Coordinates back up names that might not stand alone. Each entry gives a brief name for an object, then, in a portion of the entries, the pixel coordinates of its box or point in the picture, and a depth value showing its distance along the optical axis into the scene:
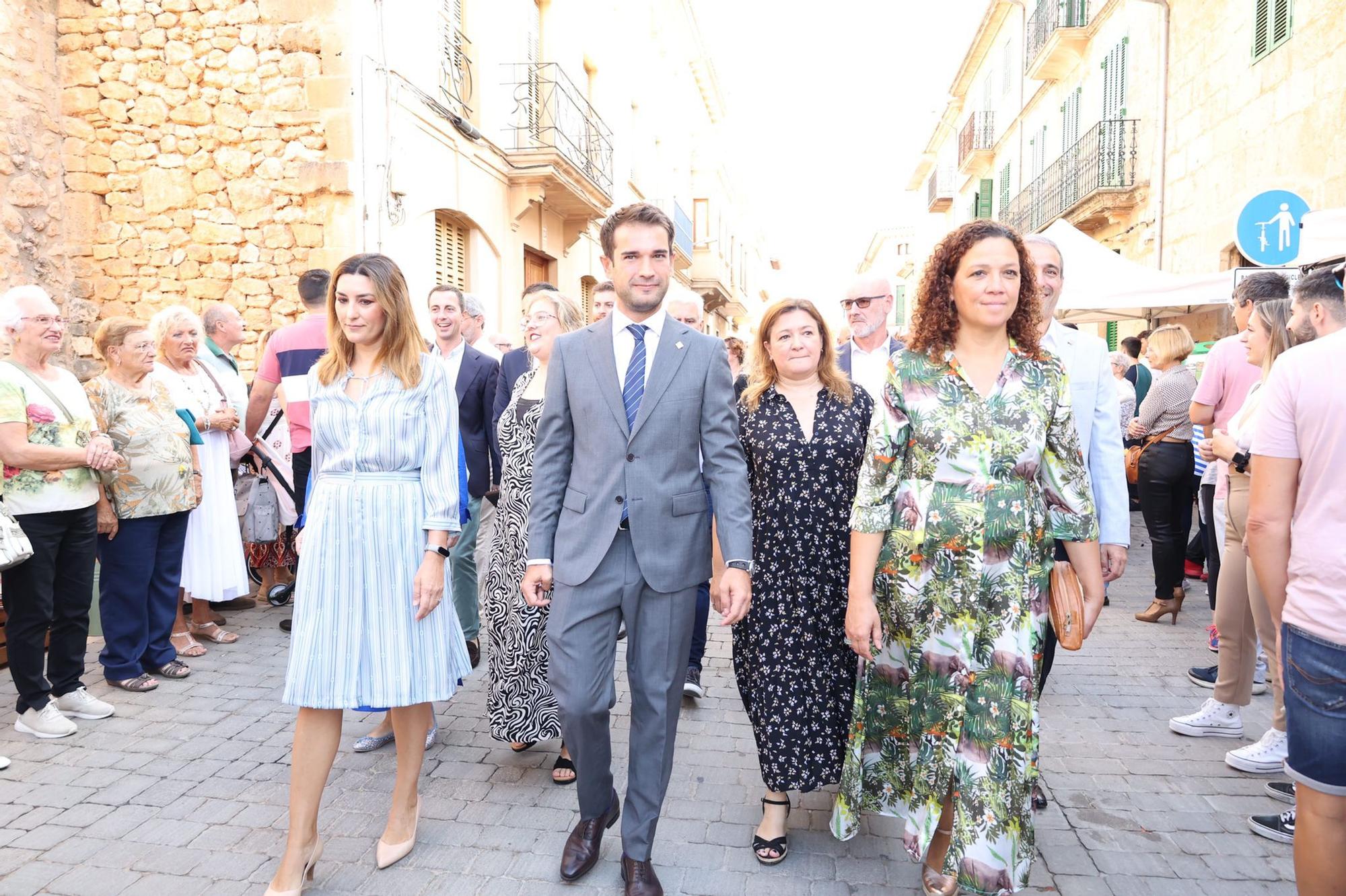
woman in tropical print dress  2.62
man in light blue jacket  3.30
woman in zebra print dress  3.89
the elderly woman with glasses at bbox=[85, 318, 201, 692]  4.94
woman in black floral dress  3.21
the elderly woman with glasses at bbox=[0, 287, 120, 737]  4.25
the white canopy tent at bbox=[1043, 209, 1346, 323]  8.98
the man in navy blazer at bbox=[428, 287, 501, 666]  5.04
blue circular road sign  6.75
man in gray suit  2.86
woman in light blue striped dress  2.87
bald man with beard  5.32
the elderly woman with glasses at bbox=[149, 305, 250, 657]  5.57
